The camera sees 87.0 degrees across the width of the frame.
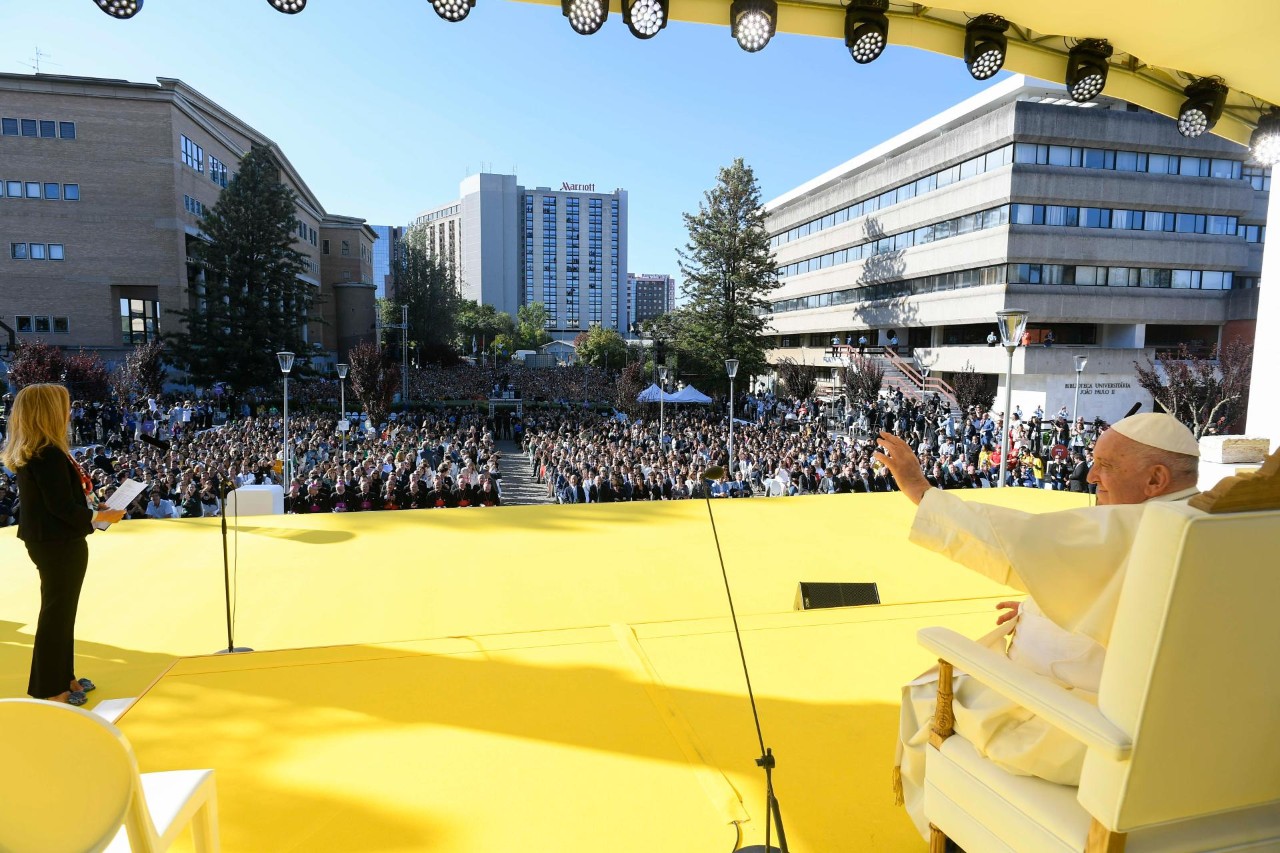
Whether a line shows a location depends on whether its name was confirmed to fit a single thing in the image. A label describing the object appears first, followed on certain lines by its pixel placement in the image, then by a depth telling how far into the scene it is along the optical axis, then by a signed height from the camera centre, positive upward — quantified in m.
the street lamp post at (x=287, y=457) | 13.25 -2.04
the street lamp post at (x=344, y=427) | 15.69 -1.66
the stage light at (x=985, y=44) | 4.85 +2.34
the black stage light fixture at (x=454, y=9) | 4.49 +2.32
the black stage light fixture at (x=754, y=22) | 4.59 +2.34
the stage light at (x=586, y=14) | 4.46 +2.30
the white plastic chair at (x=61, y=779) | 1.17 -0.76
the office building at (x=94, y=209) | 31.59 +6.78
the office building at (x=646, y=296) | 180.38 +17.58
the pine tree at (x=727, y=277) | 38.44 +4.97
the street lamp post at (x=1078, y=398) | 26.94 -1.17
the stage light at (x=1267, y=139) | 5.67 +1.99
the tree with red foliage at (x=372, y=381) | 24.12 -0.93
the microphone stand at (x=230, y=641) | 3.37 -1.43
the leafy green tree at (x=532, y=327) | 99.47 +4.93
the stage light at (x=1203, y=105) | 5.39 +2.15
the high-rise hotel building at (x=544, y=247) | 119.38 +20.89
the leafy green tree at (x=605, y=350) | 68.31 +1.10
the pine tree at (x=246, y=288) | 30.70 +3.10
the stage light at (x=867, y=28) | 4.68 +2.35
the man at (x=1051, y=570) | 1.70 -0.52
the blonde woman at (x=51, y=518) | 2.82 -0.72
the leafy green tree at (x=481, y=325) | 89.88 +4.63
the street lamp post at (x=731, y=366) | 17.30 -0.07
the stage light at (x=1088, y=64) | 4.88 +2.24
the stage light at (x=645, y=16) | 4.57 +2.35
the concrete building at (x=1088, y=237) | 30.28 +6.20
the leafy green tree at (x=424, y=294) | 59.25 +5.56
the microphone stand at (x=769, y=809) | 1.79 -1.21
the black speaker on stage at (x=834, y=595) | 4.15 -1.43
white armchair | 1.37 -0.73
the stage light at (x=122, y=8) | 4.27 +2.17
